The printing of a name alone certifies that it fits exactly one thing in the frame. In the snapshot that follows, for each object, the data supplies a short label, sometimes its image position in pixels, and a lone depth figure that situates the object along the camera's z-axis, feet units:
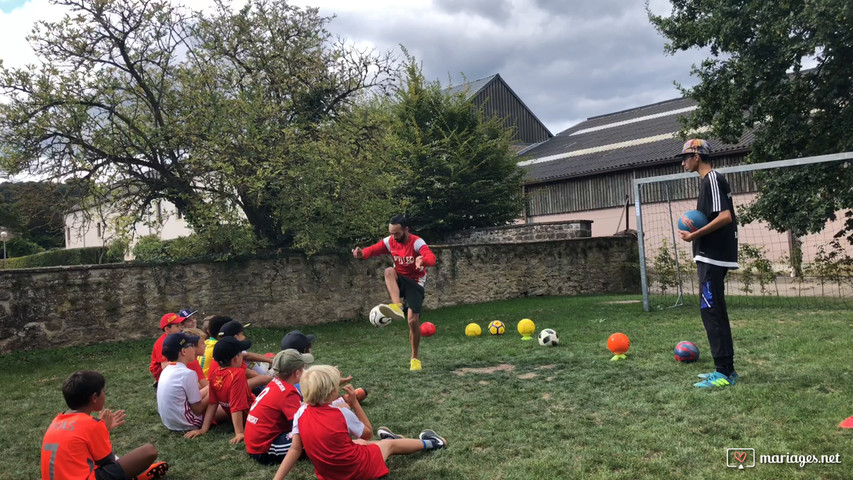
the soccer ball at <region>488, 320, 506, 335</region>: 34.32
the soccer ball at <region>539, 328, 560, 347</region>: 28.76
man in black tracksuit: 18.13
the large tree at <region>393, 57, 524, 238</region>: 64.23
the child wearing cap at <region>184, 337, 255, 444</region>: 17.22
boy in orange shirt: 11.75
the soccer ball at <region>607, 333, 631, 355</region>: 24.31
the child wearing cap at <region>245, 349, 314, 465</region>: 14.73
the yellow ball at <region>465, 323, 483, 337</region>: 35.09
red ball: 35.94
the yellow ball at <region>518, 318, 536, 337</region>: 31.94
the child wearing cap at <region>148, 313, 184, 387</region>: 21.52
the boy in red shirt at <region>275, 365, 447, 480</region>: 12.53
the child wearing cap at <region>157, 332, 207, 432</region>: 17.83
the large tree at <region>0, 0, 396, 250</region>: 37.11
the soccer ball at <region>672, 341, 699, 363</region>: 22.21
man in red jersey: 25.71
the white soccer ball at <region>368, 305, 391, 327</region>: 26.11
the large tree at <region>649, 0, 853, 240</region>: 37.50
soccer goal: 41.19
